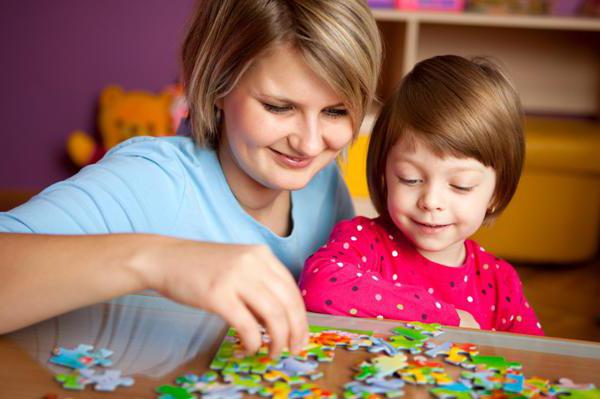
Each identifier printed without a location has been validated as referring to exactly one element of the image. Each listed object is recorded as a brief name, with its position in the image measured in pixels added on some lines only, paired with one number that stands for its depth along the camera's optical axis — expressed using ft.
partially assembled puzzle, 2.32
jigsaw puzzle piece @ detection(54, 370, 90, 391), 2.28
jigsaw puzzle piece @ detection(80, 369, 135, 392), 2.29
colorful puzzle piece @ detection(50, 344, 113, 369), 2.42
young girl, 4.07
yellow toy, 12.09
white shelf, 11.59
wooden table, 2.35
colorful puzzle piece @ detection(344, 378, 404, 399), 2.33
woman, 2.40
